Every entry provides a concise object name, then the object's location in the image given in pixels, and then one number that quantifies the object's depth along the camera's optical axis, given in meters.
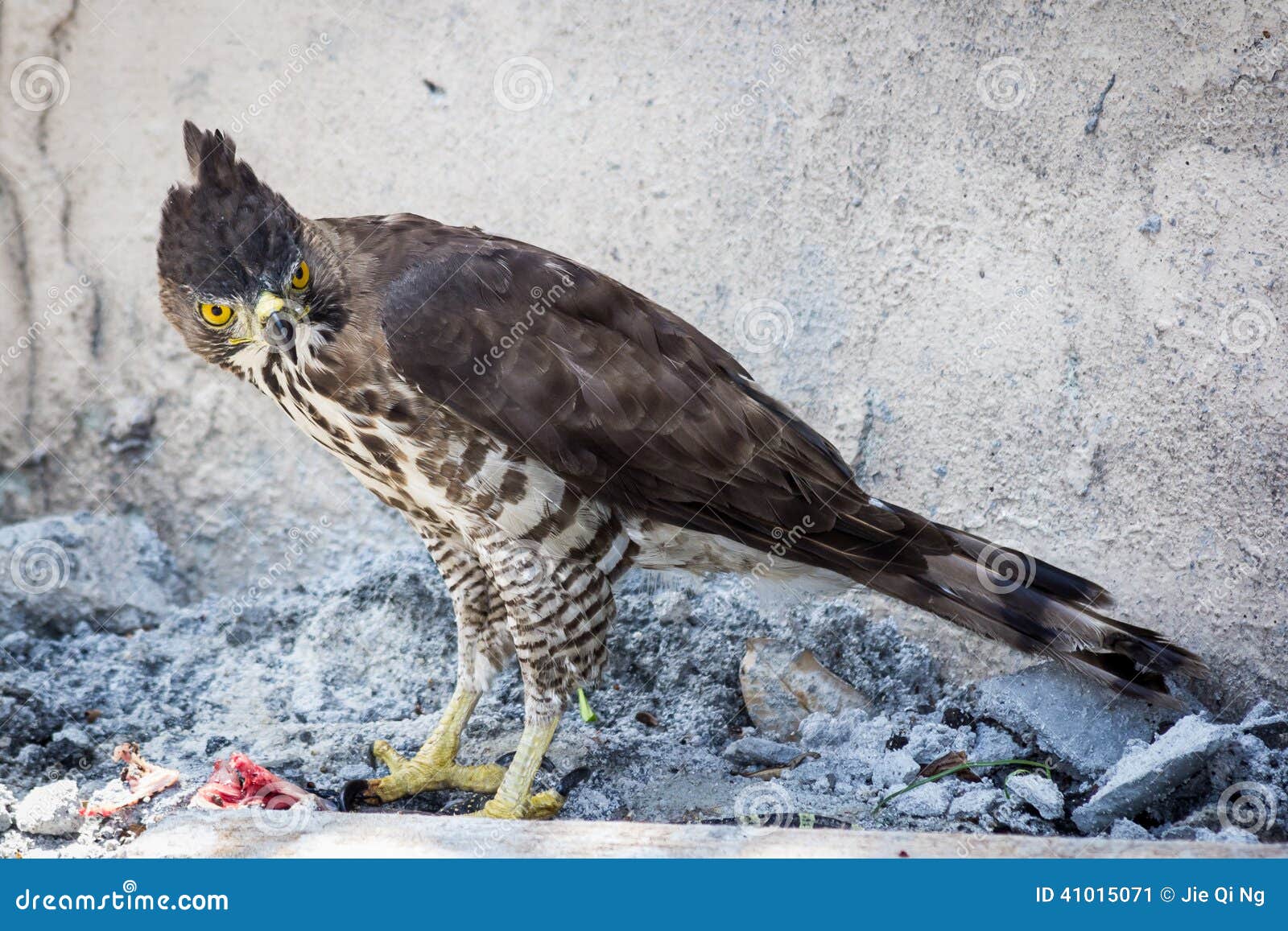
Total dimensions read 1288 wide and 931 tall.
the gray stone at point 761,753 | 3.48
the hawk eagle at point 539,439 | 2.90
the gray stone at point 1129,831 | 2.88
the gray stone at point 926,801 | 3.09
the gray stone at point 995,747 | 3.34
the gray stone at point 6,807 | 3.08
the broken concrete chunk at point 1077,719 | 3.25
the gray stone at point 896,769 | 3.27
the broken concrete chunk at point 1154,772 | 2.90
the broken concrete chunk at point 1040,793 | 3.03
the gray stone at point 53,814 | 3.06
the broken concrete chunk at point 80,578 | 4.42
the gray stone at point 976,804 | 3.05
